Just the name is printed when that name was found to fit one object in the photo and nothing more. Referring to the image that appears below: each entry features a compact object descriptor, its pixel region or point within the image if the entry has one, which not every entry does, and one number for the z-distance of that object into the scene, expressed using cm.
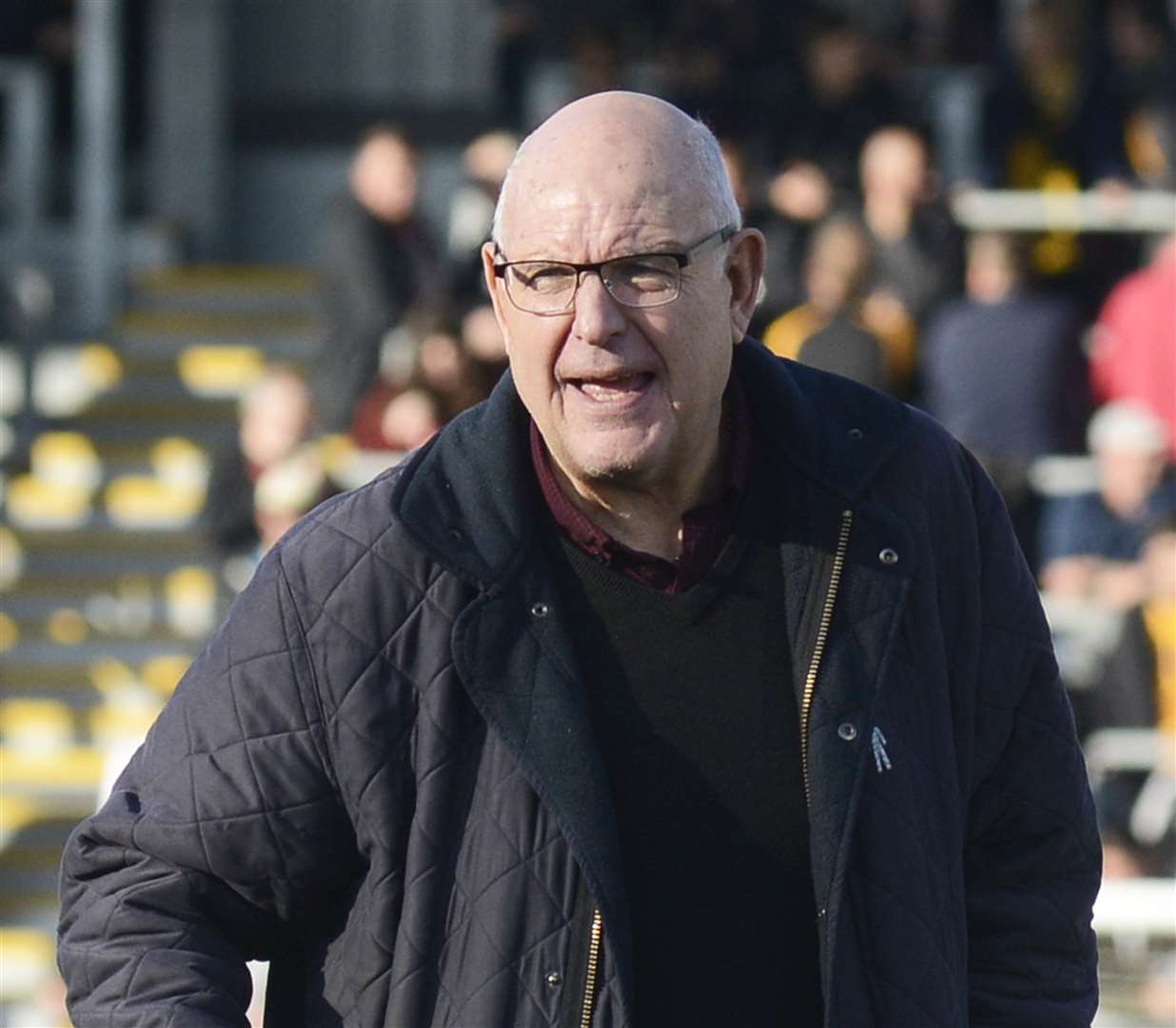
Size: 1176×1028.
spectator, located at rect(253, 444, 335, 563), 1669
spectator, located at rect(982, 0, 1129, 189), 2139
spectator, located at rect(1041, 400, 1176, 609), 1742
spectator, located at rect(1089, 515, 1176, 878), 1628
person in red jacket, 1869
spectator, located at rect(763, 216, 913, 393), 1733
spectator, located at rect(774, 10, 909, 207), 2091
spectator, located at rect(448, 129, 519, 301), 2044
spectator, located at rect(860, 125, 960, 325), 1895
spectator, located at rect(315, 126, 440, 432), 2041
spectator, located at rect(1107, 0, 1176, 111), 2145
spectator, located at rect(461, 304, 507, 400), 1803
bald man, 568
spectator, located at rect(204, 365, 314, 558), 1786
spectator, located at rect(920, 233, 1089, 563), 1784
